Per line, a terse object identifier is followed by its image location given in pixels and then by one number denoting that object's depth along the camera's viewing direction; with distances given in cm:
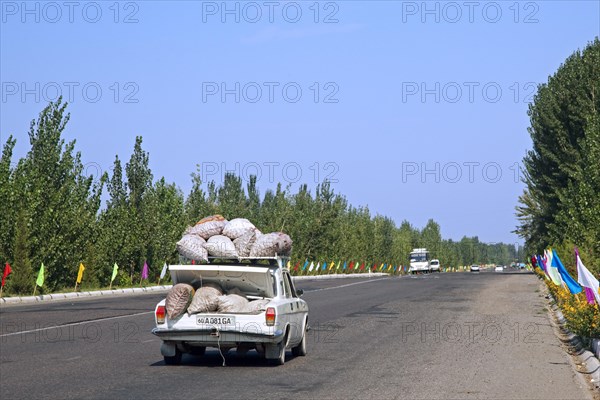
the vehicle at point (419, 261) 11094
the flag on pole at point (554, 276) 2889
